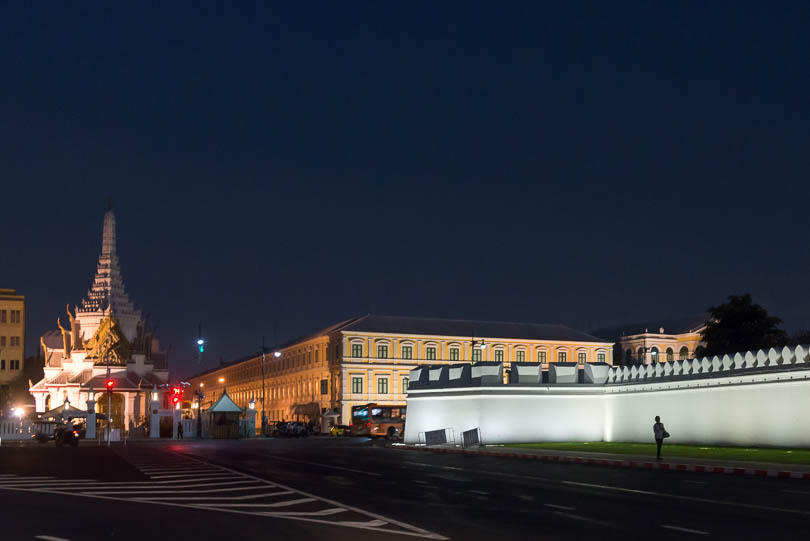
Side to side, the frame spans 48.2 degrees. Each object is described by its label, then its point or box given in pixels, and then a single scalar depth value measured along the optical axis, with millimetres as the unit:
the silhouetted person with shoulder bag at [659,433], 32906
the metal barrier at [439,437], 48406
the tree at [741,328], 80938
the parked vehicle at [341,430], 87125
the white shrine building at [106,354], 95625
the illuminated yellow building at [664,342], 130375
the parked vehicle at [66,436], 55750
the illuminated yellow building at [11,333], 123375
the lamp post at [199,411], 76050
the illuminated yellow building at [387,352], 109625
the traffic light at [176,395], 77238
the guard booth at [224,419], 72188
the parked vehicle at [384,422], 72912
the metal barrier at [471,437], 45688
